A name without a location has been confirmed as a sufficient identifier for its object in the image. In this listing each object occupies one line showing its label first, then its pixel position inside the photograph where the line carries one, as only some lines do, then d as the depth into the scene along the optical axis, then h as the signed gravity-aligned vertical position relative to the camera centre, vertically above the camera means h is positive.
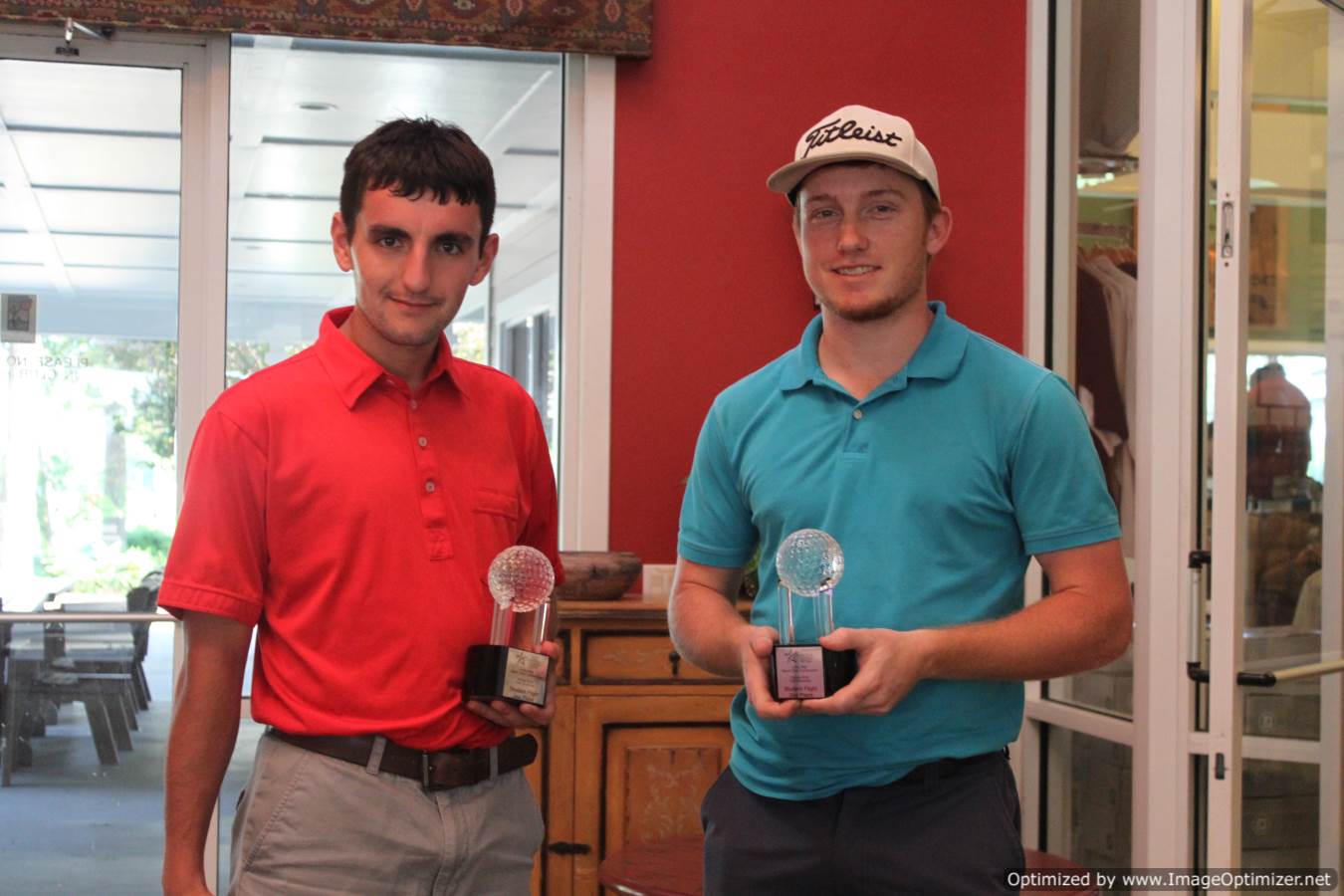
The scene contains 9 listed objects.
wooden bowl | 3.65 -0.24
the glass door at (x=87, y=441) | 3.83 +0.08
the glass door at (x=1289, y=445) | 3.10 +0.09
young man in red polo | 1.69 -0.15
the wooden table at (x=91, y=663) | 3.83 -0.51
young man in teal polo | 1.60 -0.08
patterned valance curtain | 3.74 +1.19
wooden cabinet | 3.51 -0.64
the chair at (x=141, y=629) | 3.92 -0.42
